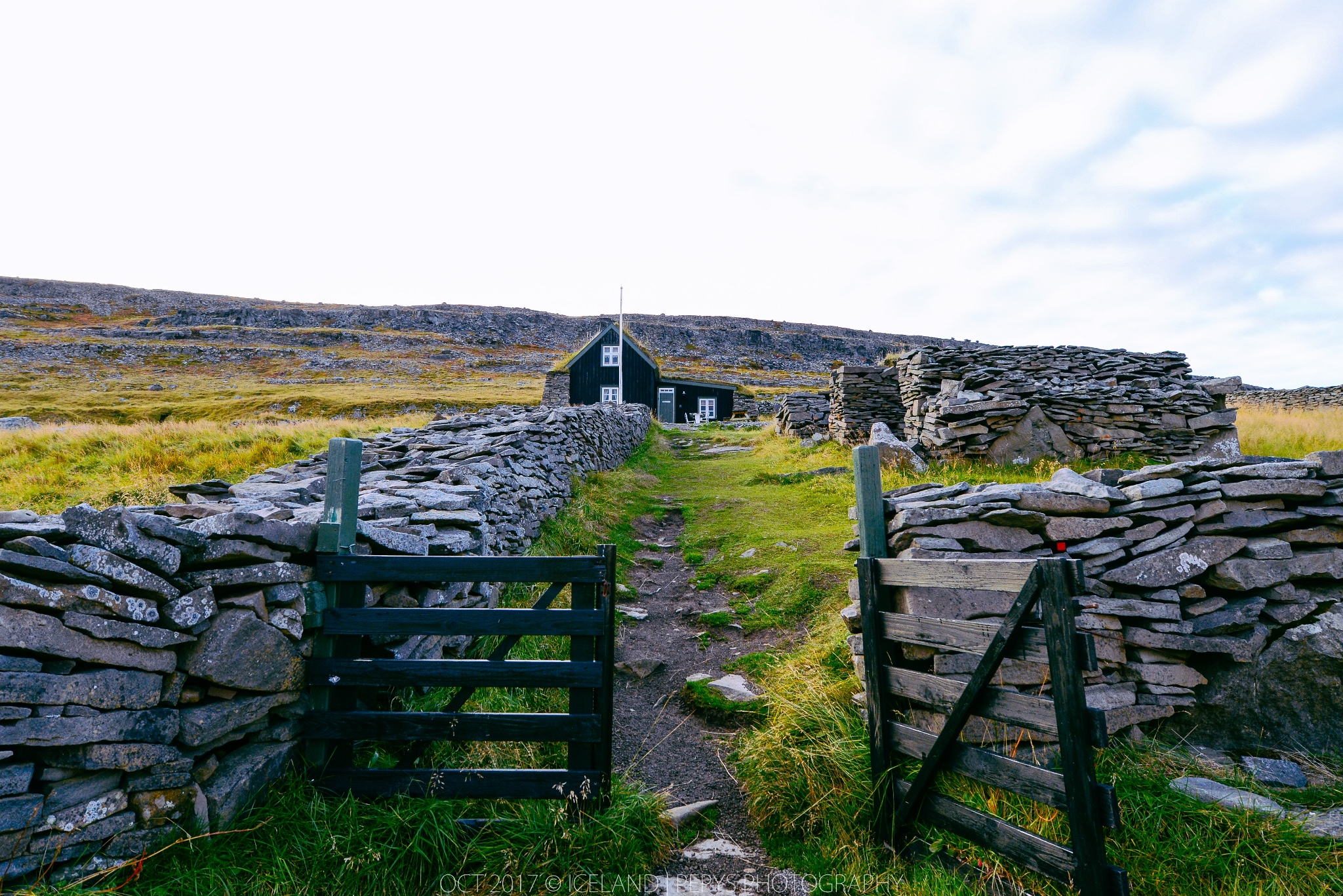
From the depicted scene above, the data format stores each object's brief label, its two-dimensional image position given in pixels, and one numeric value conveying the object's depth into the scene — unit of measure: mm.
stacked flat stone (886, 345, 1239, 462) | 10047
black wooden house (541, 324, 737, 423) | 34969
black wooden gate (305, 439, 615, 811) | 3764
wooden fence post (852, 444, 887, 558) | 4637
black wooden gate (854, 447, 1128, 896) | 2877
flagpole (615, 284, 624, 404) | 35344
